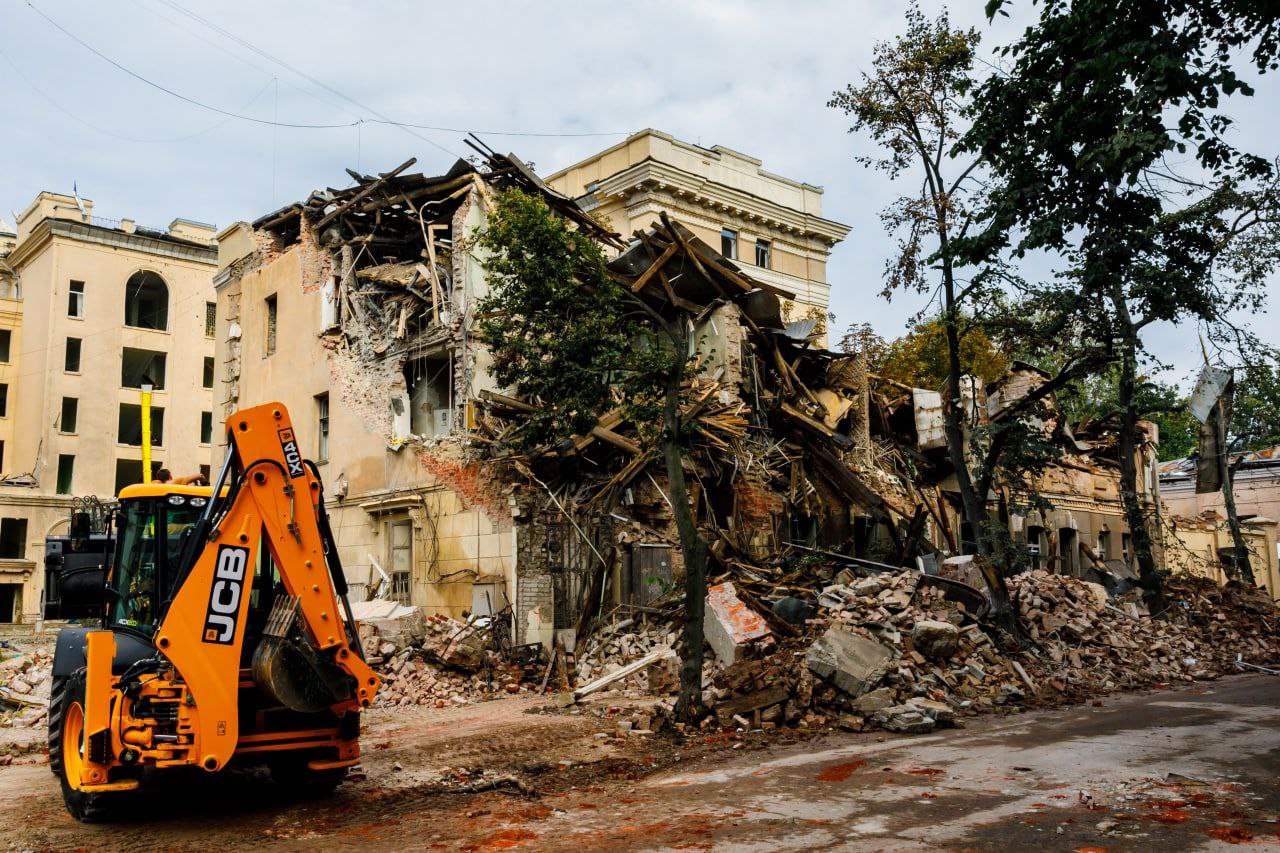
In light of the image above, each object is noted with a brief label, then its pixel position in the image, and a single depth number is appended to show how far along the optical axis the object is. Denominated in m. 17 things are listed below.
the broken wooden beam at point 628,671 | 15.34
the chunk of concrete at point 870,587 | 16.66
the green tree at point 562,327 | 15.12
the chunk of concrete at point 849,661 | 12.80
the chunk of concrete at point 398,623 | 17.42
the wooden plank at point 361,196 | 22.19
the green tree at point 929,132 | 17.55
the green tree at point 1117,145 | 9.55
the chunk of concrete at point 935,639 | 14.44
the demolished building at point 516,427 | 18.44
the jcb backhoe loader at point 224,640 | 7.28
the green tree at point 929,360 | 33.19
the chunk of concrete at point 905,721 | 12.07
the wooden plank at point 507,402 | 19.23
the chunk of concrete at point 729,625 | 14.64
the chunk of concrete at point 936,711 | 12.33
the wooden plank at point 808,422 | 21.98
